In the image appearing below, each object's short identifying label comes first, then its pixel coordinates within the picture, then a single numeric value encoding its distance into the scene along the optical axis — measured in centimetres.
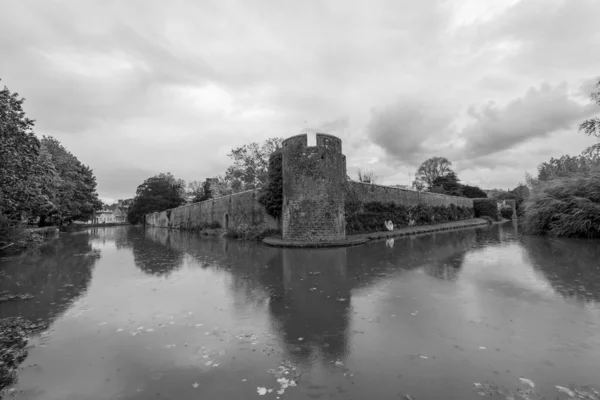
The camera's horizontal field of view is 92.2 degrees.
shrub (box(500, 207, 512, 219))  4422
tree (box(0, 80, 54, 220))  681
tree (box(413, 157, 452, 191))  5600
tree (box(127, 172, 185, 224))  5310
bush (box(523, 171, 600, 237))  1345
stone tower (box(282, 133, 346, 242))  1401
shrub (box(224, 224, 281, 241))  1667
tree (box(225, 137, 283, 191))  3005
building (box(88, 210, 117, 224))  8527
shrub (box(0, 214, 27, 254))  1059
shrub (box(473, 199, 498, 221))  3834
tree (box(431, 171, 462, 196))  5000
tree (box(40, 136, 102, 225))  2470
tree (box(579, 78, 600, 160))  1195
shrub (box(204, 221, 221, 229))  2508
